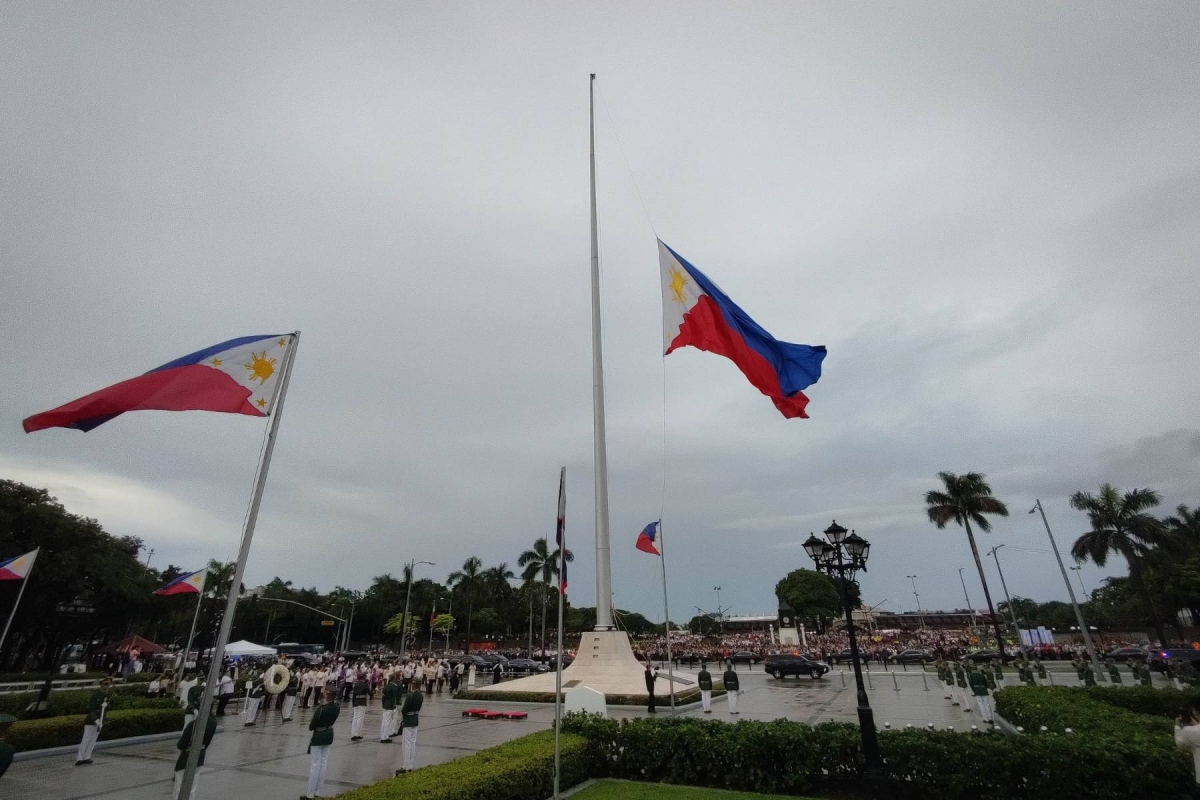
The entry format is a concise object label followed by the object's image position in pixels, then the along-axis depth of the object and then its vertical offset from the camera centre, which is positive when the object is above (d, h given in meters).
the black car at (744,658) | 50.18 -0.75
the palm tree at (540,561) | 68.68 +9.96
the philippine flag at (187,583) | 21.11 +2.46
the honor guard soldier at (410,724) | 11.99 -1.35
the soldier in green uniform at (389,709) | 15.51 -1.42
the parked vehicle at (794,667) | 34.22 -1.04
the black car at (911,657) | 45.04 -0.77
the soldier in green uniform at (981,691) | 15.96 -1.16
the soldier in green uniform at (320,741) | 10.31 -1.41
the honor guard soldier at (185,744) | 9.14 -1.26
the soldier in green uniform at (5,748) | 5.79 -0.82
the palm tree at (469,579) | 73.44 +8.68
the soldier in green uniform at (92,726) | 13.38 -1.45
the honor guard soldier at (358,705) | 16.59 -1.36
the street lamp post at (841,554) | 10.88 +1.67
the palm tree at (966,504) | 44.66 +10.16
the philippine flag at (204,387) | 7.14 +3.46
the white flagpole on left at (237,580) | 5.94 +0.86
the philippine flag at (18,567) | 17.23 +2.52
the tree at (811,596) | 89.31 +7.49
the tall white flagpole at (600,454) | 25.12 +8.26
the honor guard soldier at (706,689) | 19.54 -1.29
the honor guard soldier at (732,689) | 18.89 -1.20
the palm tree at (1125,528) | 43.69 +8.03
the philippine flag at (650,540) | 20.61 +3.64
